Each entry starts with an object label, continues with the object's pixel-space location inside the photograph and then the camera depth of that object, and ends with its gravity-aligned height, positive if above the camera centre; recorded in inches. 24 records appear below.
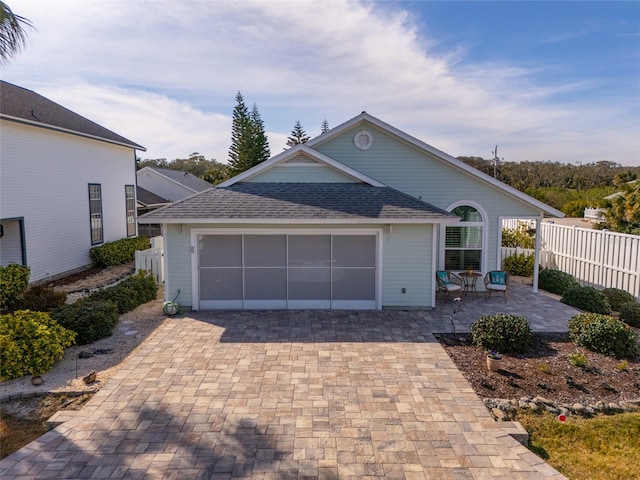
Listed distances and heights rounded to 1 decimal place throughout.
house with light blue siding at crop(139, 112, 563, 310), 434.3 -35.4
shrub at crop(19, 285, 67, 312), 418.6 -92.4
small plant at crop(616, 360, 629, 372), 307.2 -116.2
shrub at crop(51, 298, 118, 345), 359.9 -97.1
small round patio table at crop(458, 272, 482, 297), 529.0 -91.0
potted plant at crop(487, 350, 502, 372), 306.2 -112.4
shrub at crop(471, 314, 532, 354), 339.9 -103.1
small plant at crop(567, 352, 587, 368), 314.8 -114.4
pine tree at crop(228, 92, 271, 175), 1672.0 +284.7
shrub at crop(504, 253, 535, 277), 645.3 -85.8
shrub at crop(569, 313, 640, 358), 334.0 -104.2
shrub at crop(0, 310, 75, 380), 289.0 -98.3
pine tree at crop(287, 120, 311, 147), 1896.8 +345.6
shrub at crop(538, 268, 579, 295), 538.0 -93.9
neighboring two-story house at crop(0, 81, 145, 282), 520.1 +36.3
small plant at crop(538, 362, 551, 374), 306.1 -117.4
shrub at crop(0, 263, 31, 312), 444.5 -83.3
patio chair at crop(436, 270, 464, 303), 497.4 -89.3
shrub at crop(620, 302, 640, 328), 425.7 -107.3
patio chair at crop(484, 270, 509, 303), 502.9 -88.4
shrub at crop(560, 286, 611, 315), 458.0 -100.6
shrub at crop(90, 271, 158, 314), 440.8 -92.0
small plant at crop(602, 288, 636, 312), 477.7 -102.3
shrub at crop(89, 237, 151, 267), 694.5 -73.7
